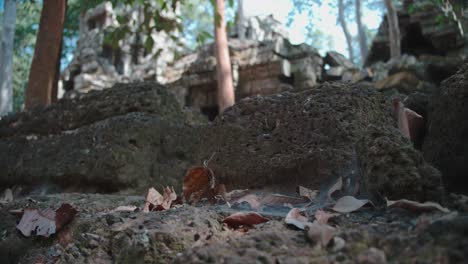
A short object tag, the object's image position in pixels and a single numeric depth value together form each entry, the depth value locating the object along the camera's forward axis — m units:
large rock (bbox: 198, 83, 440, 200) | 1.70
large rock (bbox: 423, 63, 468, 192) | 1.49
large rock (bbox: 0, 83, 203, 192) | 2.37
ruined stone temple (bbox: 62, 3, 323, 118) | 9.73
